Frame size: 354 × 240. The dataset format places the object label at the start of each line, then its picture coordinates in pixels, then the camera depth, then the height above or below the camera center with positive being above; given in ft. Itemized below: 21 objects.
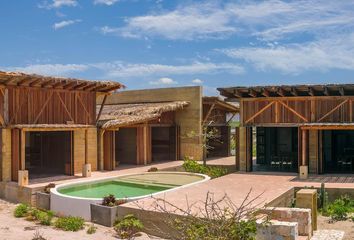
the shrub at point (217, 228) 16.96 -4.40
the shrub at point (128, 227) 37.53 -9.28
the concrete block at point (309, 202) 38.04 -7.23
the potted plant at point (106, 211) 41.22 -8.59
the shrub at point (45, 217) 43.55 -9.81
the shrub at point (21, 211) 47.09 -9.68
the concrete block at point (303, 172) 56.49 -6.69
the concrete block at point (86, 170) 60.62 -6.70
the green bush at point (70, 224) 40.93 -9.77
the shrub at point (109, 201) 42.13 -7.74
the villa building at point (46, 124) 55.47 -0.15
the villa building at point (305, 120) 58.34 +0.19
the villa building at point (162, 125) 73.15 -0.46
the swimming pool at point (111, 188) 44.88 -8.17
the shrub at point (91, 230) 39.30 -9.91
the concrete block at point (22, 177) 52.85 -6.66
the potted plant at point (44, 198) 49.73 -8.84
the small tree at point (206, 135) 73.05 -2.24
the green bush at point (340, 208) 43.77 -9.21
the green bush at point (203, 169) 64.05 -7.29
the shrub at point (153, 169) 67.30 -7.36
